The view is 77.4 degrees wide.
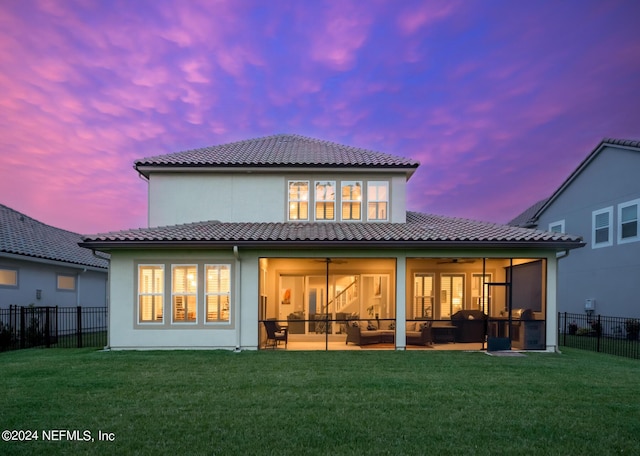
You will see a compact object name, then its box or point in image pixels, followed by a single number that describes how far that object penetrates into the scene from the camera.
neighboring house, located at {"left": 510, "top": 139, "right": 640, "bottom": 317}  18.03
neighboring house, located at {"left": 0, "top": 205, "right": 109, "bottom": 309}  16.22
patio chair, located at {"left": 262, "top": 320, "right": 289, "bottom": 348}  13.28
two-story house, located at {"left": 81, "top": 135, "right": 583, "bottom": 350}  12.64
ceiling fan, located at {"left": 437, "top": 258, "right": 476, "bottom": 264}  18.36
